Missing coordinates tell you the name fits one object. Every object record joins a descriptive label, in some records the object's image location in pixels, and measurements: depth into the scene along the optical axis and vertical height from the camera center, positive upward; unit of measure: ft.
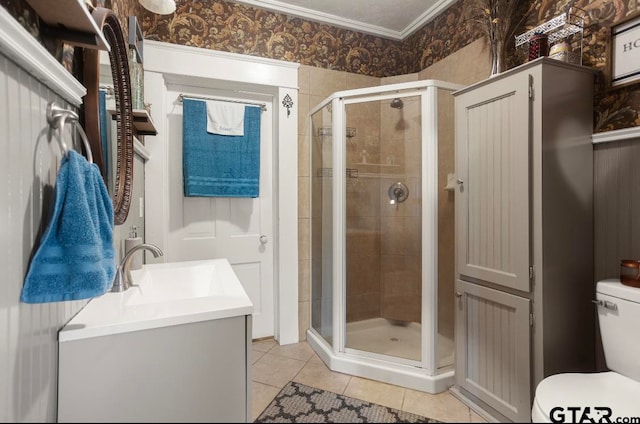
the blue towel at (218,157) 7.31 +1.18
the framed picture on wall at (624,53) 4.60 +2.21
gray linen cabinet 4.52 -0.26
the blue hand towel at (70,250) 1.98 -0.25
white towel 7.50 +2.09
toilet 3.52 -2.01
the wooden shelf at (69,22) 2.20 +1.35
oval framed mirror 3.08 +1.13
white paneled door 7.50 -0.40
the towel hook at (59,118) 2.29 +0.64
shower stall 6.40 -0.52
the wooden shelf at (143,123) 4.95 +1.43
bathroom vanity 1.27 -0.80
